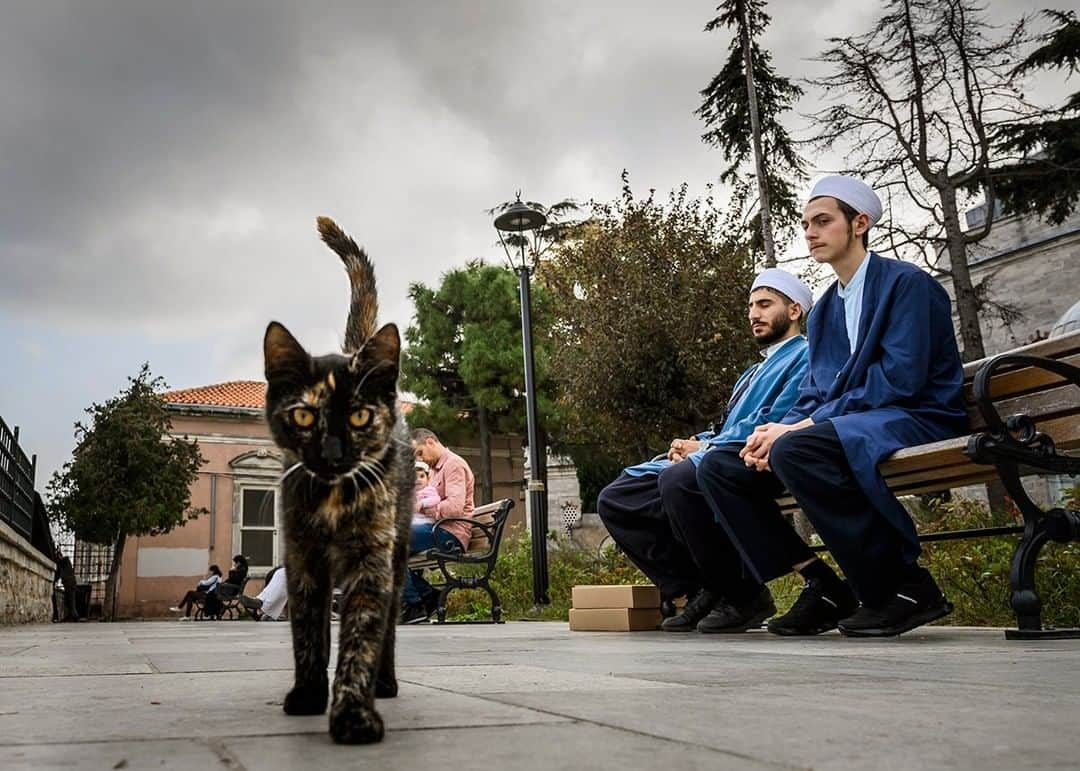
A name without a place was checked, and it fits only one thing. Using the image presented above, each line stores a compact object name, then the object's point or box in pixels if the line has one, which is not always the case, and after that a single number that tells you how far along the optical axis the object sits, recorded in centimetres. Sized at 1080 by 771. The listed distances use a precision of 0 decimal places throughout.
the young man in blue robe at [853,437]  419
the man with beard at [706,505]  527
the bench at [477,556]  891
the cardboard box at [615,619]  609
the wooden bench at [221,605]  2088
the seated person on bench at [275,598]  1104
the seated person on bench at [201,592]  2611
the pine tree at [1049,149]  1802
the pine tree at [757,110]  2080
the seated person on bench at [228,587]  2098
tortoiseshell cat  198
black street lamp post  1120
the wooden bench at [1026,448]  393
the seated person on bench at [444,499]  906
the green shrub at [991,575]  571
